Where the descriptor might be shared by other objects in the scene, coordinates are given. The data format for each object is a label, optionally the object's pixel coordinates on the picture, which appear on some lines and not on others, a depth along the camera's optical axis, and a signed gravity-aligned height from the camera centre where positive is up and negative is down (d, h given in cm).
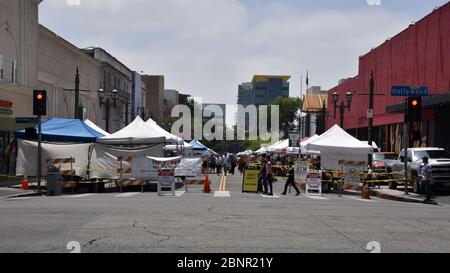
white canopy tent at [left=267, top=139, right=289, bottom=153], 5825 -11
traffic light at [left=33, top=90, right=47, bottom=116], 2606 +177
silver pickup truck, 2675 -77
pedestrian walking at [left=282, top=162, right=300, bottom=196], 2650 -143
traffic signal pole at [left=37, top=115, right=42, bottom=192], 2629 -72
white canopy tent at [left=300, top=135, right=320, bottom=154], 3139 -9
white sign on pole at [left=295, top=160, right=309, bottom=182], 3156 -125
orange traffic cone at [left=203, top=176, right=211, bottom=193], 2706 -181
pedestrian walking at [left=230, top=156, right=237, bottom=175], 5481 -185
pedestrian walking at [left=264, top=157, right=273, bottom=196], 2595 -133
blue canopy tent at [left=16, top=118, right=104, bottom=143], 3044 +62
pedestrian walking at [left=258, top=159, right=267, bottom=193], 2620 -135
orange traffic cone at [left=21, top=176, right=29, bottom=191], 2707 -185
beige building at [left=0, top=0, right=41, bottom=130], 3459 +524
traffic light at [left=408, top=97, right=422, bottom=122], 2606 +176
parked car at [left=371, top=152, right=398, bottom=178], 3269 -90
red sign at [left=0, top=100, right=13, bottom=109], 3356 +220
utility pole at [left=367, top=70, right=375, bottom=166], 3547 +196
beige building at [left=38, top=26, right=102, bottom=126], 4475 +585
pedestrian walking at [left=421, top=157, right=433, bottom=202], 2355 -119
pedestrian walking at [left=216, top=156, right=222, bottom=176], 5545 -182
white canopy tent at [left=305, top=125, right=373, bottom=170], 3062 -12
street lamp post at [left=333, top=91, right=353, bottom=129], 4044 +339
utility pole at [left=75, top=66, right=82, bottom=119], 3481 +317
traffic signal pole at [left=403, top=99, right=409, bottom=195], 2642 +19
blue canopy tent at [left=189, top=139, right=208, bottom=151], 6368 -9
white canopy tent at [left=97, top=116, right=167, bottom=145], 2970 +38
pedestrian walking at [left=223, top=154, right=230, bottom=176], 5144 -158
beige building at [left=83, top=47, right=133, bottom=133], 6425 +731
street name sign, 2766 +256
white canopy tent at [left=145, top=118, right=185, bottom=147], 3070 +56
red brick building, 3719 +529
